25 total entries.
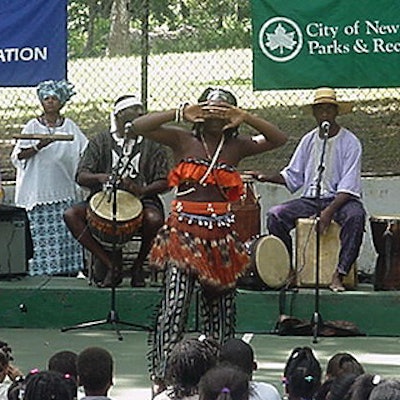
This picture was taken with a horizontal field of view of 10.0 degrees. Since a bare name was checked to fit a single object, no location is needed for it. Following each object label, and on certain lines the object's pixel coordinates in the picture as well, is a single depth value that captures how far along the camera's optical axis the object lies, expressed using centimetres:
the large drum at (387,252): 1659
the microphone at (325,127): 1588
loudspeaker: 1738
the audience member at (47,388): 906
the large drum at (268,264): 1652
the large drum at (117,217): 1607
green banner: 1834
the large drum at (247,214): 1696
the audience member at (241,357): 1000
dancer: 1255
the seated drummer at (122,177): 1649
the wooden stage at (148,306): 1633
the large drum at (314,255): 1658
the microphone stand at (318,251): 1581
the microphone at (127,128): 1337
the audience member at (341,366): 1059
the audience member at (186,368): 974
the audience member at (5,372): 1029
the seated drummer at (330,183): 1643
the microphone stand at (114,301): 1578
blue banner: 1893
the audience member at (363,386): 903
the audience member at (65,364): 1062
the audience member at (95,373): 1022
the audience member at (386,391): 845
